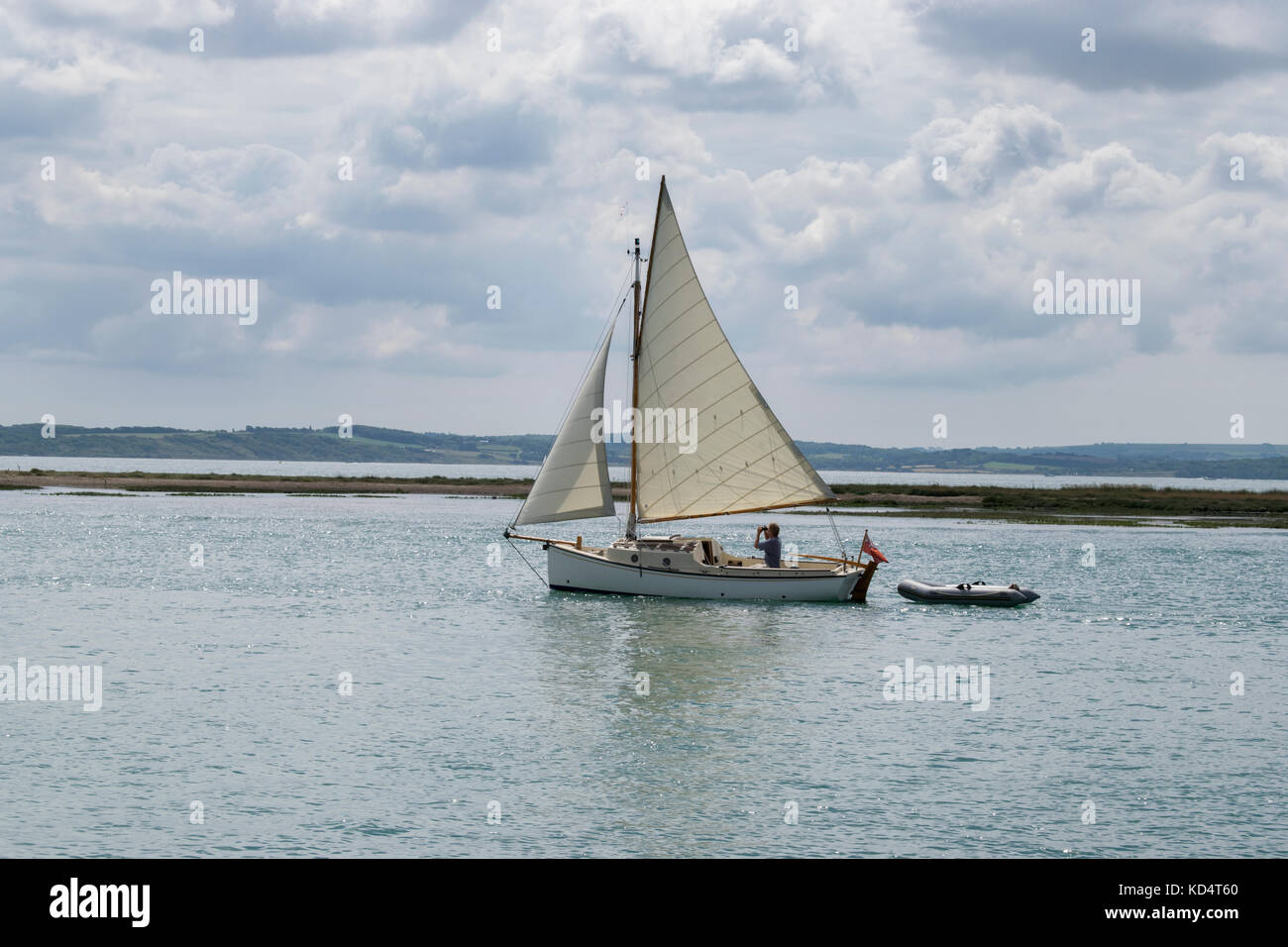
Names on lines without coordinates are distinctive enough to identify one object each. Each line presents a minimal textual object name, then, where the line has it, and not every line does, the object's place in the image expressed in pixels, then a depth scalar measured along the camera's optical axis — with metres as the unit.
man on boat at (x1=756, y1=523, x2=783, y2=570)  50.47
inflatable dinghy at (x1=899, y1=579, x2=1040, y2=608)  52.25
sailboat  48.62
